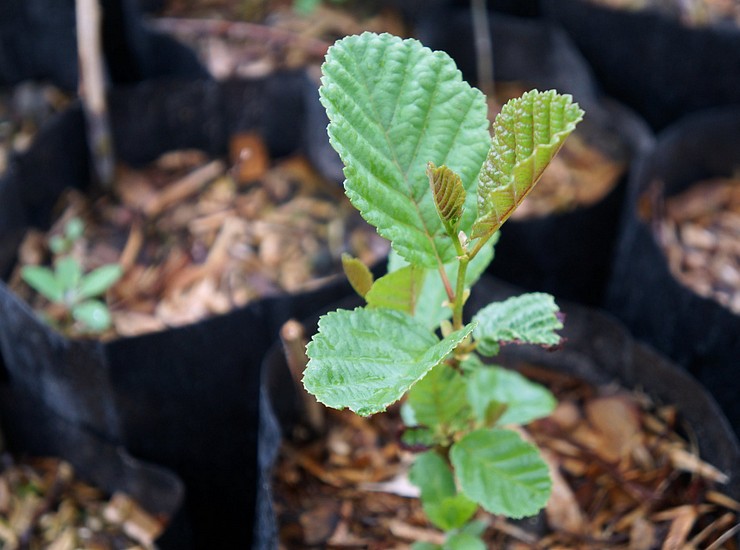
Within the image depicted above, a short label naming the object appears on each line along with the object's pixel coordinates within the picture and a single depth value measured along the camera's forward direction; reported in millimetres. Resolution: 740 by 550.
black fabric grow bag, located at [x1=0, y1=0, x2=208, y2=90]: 1683
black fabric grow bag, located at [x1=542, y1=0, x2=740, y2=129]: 1666
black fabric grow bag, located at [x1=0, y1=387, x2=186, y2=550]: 1205
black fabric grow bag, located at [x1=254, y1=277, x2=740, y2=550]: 946
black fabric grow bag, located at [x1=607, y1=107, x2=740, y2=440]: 1254
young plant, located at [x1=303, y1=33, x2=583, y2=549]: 567
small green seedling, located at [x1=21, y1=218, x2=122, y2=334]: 1293
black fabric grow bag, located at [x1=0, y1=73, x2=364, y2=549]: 1225
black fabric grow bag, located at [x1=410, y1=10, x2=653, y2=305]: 1514
